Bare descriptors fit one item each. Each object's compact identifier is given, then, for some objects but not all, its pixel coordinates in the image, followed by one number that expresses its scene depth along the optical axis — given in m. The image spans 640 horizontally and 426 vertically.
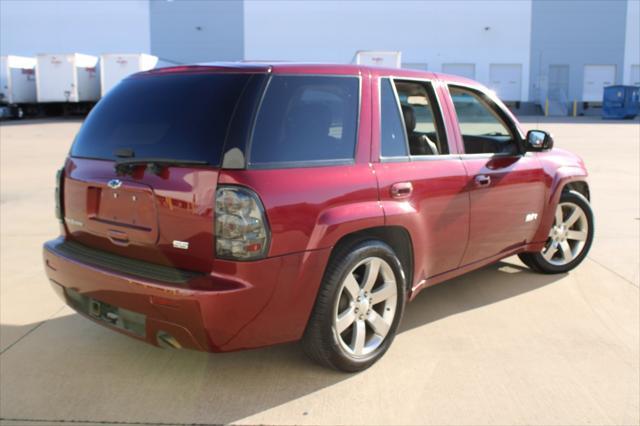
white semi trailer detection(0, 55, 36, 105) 32.44
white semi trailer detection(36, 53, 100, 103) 32.47
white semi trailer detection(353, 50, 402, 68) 31.66
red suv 2.88
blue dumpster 37.88
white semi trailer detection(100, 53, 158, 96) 32.88
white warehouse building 43.94
